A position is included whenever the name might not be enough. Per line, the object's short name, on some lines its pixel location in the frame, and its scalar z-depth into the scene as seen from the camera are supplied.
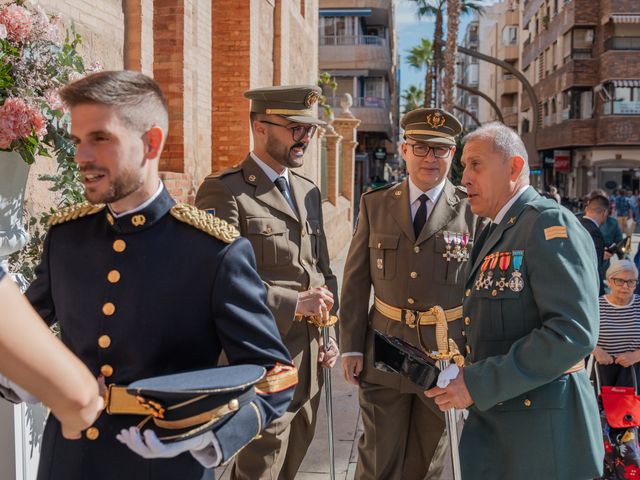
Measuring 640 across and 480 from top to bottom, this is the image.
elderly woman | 5.18
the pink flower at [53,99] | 3.34
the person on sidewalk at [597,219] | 8.75
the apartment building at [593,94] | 40.22
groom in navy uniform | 2.00
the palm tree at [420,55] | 65.75
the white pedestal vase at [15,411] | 3.10
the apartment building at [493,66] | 67.19
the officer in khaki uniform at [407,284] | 4.15
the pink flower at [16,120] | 3.18
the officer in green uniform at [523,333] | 2.80
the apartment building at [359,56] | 42.84
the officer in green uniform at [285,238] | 3.69
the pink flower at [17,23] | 3.24
